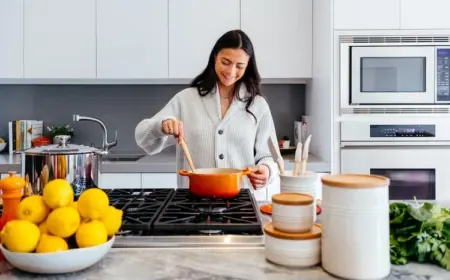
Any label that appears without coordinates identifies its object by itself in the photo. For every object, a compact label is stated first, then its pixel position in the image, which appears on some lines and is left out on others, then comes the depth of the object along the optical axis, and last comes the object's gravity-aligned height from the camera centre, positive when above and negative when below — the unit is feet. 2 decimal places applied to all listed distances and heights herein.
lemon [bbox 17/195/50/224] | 2.61 -0.47
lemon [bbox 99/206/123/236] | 2.73 -0.55
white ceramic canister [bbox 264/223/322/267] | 2.65 -0.70
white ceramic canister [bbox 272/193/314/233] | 2.68 -0.49
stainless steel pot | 3.66 -0.27
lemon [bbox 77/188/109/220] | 2.64 -0.43
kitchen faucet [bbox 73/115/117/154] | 6.97 -0.02
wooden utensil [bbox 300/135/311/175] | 3.74 -0.19
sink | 9.23 -0.49
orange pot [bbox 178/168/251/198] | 3.98 -0.45
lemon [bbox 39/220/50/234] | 2.59 -0.57
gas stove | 3.07 -0.67
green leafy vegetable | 2.68 -0.65
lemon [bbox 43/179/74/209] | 2.62 -0.37
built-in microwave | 7.68 +1.15
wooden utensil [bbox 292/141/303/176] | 3.74 -0.22
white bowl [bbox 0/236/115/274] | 2.45 -0.73
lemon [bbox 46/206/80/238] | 2.52 -0.52
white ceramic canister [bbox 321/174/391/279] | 2.42 -0.53
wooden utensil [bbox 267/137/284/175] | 6.07 -0.19
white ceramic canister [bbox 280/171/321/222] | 3.63 -0.41
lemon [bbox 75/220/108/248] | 2.56 -0.60
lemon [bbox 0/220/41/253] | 2.48 -0.60
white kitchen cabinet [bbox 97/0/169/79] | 8.77 +2.07
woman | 5.55 +0.31
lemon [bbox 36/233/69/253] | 2.48 -0.64
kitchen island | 2.53 -0.82
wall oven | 7.64 -0.29
